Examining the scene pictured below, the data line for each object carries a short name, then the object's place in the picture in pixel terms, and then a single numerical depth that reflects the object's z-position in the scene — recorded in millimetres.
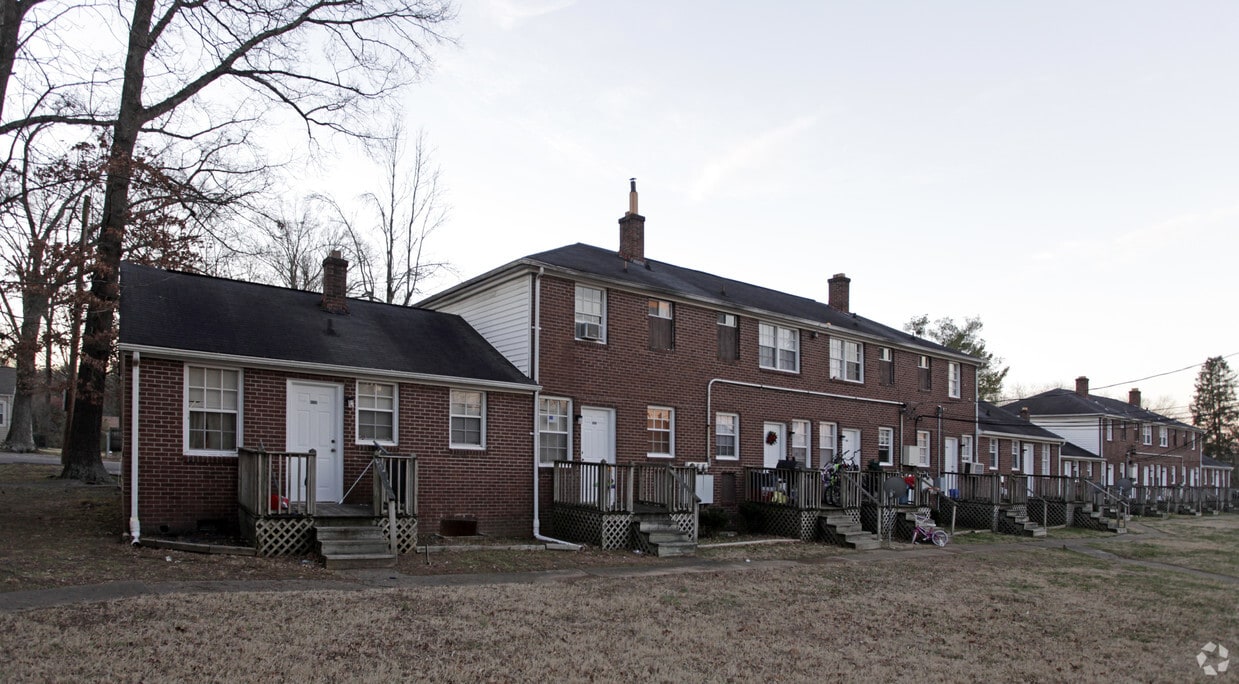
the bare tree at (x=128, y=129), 16844
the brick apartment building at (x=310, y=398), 12523
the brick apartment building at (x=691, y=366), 17734
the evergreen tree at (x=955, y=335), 55500
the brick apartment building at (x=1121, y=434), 47375
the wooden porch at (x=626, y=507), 15727
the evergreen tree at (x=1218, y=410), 74438
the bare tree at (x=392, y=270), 35125
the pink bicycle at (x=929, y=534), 20188
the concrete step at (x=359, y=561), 11547
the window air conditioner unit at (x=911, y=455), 25922
